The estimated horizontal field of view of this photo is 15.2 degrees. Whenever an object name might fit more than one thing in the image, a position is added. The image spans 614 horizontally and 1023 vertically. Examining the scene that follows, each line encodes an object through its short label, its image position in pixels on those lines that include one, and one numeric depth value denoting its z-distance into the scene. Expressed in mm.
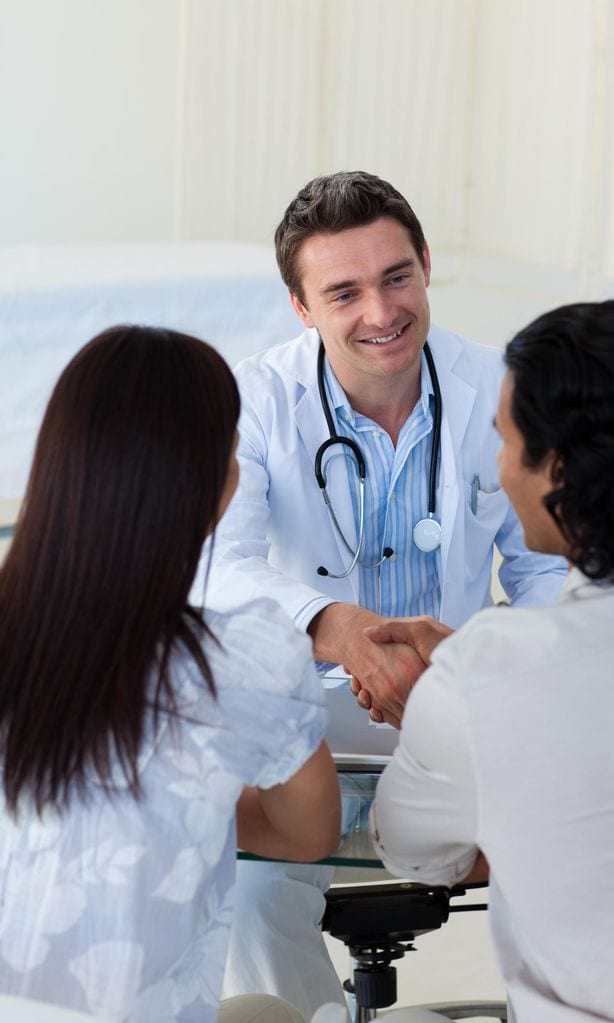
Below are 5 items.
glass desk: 2043
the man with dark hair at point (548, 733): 1793
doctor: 2540
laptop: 2104
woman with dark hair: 1832
